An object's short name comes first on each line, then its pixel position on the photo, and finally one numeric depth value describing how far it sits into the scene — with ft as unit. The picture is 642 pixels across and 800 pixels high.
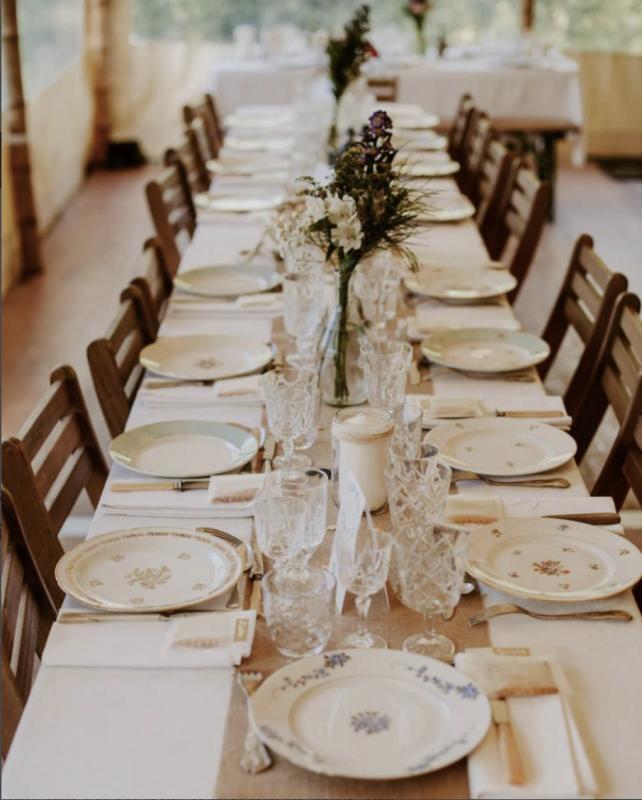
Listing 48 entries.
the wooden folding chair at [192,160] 14.99
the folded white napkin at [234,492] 6.59
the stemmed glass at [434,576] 5.15
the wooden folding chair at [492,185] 14.61
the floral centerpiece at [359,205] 7.32
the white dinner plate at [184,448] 7.13
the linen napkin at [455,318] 9.55
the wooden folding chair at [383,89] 20.99
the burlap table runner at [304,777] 4.41
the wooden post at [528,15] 27.94
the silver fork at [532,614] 5.52
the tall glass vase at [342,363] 7.84
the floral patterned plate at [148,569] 5.69
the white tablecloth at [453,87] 23.04
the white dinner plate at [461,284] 10.46
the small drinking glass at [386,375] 7.36
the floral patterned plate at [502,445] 7.12
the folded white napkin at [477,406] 7.77
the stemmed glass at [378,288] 9.17
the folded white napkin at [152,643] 5.20
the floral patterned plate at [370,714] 4.48
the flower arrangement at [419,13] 24.08
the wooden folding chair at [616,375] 8.39
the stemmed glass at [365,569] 5.27
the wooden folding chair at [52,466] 6.33
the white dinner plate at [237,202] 13.80
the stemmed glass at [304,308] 8.61
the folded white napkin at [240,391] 8.20
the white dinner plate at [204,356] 8.66
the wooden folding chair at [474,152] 16.43
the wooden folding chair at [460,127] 18.83
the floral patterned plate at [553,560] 5.72
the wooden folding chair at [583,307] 9.42
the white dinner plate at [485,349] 8.76
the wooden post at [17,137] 18.70
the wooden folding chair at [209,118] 18.80
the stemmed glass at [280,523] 5.67
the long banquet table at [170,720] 4.48
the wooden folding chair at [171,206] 12.74
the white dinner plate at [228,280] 10.64
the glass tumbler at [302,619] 5.19
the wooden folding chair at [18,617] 5.70
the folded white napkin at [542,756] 4.35
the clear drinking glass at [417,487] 5.91
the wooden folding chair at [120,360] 8.16
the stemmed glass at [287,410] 6.98
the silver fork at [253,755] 4.52
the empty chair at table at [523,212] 12.74
